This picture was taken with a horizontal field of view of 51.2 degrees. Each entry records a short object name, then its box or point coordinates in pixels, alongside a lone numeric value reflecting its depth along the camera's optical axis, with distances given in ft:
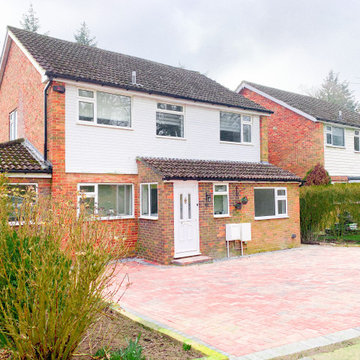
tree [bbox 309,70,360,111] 179.28
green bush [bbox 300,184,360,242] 50.16
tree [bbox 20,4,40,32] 132.77
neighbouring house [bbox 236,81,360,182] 65.10
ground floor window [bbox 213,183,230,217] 42.32
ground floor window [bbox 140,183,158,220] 39.67
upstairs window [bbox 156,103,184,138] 45.01
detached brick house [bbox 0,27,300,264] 37.58
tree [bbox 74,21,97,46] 138.00
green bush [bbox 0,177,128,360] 11.62
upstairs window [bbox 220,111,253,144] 51.02
